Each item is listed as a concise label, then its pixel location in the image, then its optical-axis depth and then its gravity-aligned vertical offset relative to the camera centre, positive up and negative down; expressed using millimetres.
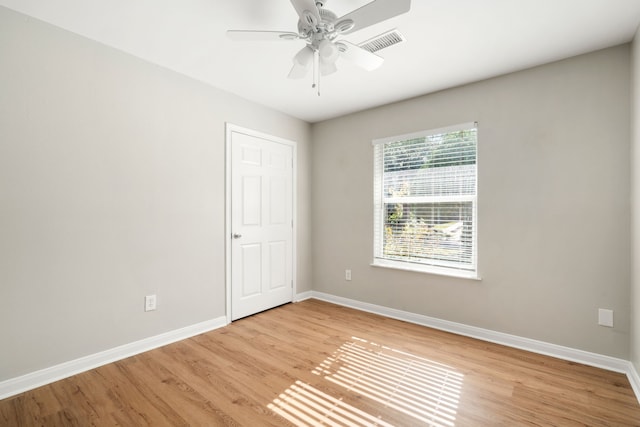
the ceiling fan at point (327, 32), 1537 +1031
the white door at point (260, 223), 3330 -148
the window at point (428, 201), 2990 +113
